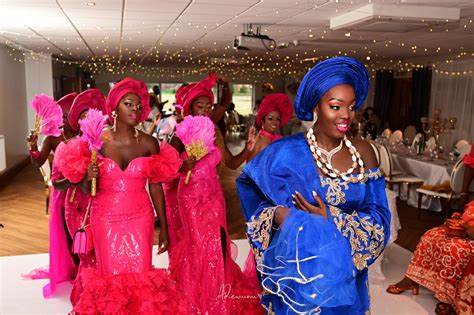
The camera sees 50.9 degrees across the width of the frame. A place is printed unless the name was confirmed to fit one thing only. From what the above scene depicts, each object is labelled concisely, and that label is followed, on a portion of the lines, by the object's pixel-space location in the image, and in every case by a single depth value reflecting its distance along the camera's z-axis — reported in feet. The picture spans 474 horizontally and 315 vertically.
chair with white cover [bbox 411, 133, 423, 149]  29.90
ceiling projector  21.19
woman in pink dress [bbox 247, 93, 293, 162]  13.94
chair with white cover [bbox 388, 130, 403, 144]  33.53
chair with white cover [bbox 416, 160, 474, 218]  21.76
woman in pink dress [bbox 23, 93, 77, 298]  13.51
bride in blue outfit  6.45
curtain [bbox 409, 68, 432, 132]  43.98
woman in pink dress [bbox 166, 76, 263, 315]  11.59
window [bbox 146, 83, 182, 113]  76.79
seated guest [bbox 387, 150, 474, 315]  11.61
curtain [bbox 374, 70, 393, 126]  50.14
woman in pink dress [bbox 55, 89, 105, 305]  9.62
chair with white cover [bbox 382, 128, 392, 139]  36.06
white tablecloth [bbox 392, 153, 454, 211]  24.45
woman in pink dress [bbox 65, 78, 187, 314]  9.21
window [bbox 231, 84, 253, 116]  80.07
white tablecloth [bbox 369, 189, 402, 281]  14.66
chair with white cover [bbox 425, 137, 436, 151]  29.37
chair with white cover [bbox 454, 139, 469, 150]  29.66
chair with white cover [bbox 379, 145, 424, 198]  25.62
